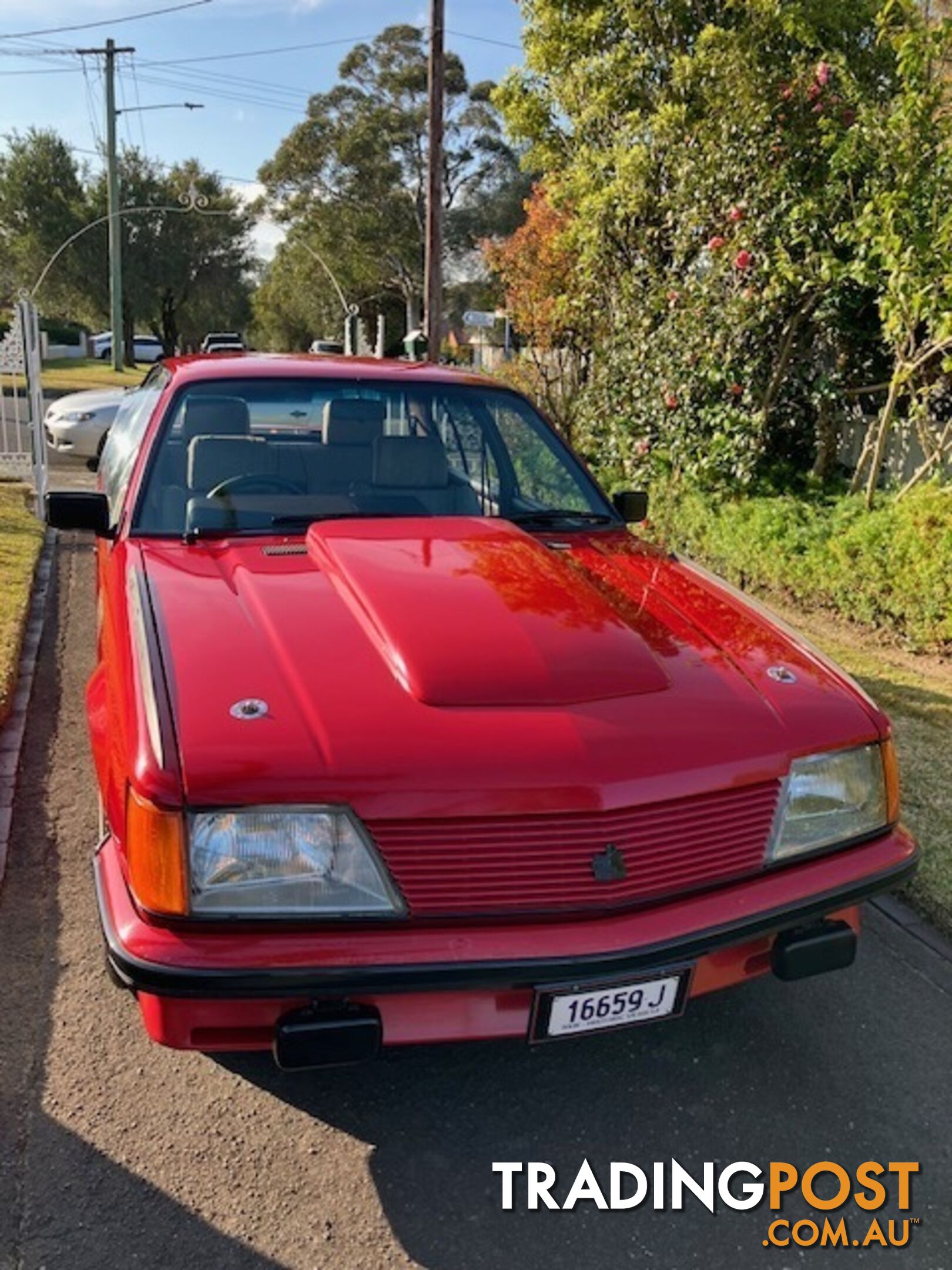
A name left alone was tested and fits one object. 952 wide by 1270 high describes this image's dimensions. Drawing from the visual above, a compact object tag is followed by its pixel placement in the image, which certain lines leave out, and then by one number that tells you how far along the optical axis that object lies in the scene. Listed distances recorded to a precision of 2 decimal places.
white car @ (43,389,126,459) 10.82
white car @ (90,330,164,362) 42.75
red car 1.85
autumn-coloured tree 10.52
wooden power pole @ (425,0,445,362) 12.77
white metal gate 8.80
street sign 15.25
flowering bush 6.68
